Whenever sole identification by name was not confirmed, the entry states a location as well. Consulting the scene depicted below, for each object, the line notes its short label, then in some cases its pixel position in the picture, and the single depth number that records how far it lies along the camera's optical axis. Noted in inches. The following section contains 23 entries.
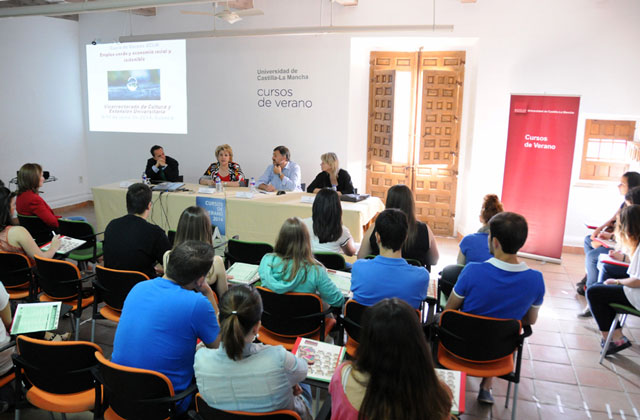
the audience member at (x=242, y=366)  67.0
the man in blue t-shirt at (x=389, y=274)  98.7
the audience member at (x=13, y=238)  128.2
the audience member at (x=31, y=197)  167.8
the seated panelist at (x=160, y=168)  253.4
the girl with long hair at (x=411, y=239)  137.3
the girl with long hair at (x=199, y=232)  114.1
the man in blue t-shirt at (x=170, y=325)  78.2
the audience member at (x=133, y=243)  124.1
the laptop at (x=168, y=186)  226.4
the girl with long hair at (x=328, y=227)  137.2
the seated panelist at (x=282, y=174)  240.1
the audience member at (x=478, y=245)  133.0
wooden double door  261.4
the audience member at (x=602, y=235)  177.8
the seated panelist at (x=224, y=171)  241.6
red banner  213.5
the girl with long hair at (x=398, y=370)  55.4
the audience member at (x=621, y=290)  131.1
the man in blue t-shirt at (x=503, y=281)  98.9
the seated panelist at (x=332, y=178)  223.3
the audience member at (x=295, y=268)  105.2
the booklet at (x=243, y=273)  120.0
